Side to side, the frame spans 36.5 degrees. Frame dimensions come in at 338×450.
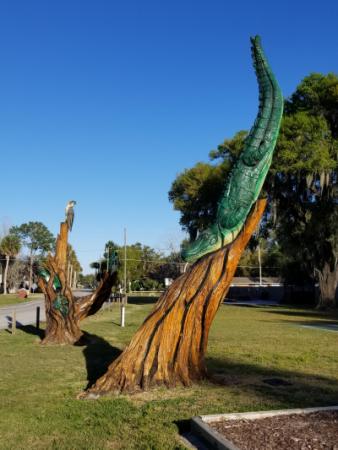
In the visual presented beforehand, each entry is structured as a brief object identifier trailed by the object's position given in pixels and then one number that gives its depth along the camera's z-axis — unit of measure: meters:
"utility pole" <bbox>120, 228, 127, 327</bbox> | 18.47
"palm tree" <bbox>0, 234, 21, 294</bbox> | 63.38
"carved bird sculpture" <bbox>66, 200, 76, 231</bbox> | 14.84
